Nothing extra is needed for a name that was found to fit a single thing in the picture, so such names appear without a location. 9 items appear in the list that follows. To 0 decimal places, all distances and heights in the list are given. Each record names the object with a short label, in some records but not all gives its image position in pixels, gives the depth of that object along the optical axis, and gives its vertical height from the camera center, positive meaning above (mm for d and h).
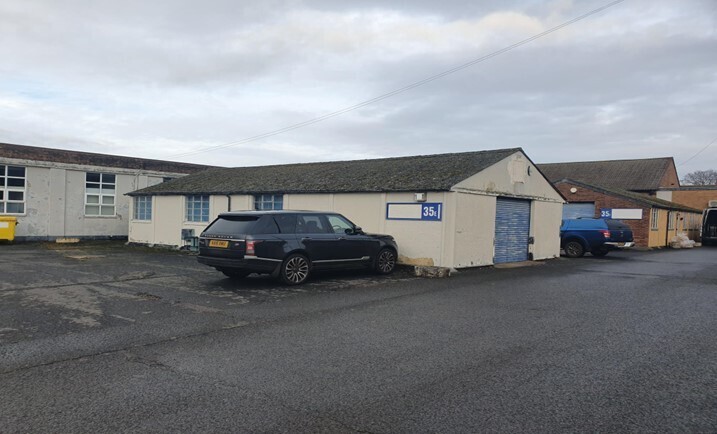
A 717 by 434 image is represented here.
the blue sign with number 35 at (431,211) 13883 -41
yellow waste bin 21266 -1540
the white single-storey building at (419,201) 14078 +171
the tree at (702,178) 73562 +6561
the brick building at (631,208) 27594 +557
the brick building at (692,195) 42125 +2251
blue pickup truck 20250 -849
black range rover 10445 -904
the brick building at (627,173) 43438 +4248
